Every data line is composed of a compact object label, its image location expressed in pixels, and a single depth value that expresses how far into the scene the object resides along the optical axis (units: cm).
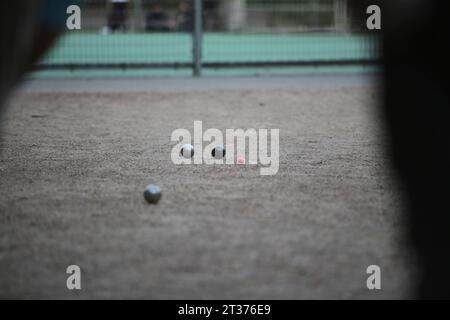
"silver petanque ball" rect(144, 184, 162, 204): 929
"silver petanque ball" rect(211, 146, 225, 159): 1250
